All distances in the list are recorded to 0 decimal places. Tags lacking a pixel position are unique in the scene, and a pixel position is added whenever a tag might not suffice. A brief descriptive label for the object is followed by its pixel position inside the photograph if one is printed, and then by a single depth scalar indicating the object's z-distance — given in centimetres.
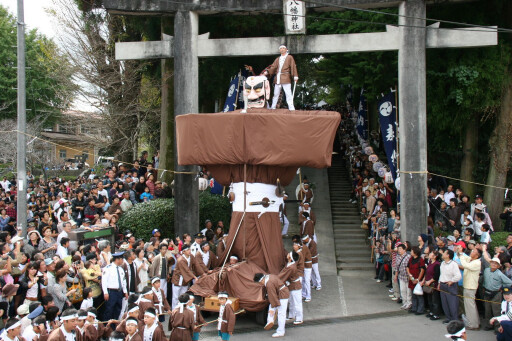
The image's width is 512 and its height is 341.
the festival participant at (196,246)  1179
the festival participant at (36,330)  701
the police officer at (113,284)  1005
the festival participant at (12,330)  666
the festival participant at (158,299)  921
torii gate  1373
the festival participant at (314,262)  1315
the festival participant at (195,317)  842
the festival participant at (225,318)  927
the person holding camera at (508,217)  1414
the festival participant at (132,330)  717
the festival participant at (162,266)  1130
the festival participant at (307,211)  1480
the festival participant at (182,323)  825
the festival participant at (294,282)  1077
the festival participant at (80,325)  737
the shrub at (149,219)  1459
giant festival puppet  1105
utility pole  1212
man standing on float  1284
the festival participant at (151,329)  754
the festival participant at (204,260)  1133
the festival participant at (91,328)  760
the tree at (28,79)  3159
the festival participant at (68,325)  705
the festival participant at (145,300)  847
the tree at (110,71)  2191
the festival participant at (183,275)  1118
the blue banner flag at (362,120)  2123
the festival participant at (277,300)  1016
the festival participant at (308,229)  1420
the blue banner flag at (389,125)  1491
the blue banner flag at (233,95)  1656
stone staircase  1605
